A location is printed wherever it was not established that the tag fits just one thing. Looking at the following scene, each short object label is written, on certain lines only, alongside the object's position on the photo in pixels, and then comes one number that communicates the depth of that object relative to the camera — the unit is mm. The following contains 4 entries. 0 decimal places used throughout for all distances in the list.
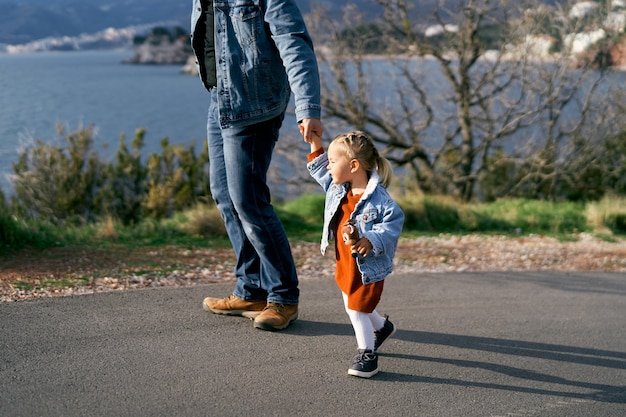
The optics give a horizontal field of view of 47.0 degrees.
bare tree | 15711
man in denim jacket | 3855
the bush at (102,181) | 12508
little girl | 3537
